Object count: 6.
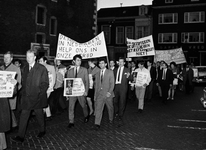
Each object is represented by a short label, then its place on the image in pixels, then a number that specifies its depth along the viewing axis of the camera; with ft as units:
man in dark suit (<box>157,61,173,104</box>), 45.38
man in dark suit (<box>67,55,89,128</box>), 26.86
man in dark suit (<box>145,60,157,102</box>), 48.67
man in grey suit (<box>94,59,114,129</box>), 26.14
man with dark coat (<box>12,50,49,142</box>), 21.07
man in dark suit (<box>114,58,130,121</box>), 29.19
